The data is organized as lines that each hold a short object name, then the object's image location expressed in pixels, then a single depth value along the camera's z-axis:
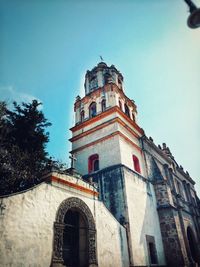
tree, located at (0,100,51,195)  8.98
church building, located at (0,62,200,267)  6.74
